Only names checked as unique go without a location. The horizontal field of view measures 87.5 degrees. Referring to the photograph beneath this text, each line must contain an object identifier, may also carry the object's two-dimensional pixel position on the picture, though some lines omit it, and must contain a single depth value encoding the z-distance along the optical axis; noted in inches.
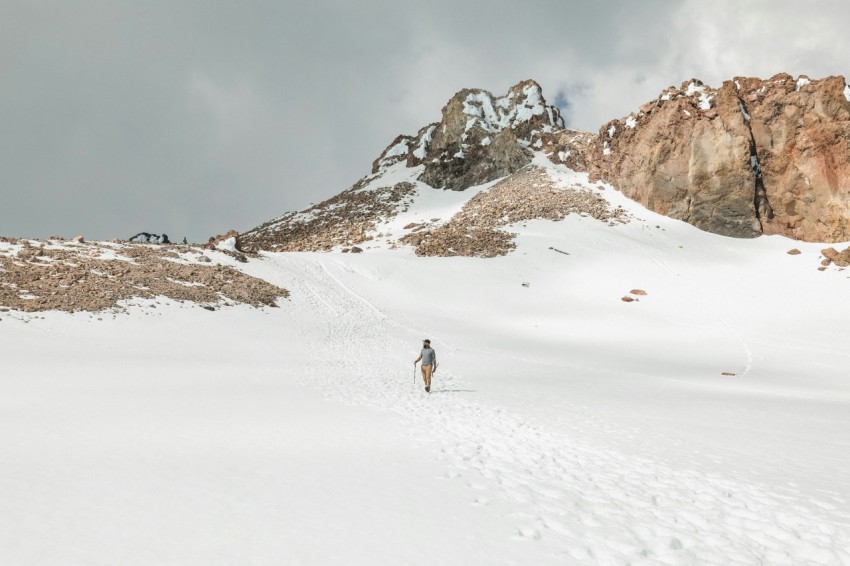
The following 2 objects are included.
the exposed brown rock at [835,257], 1628.9
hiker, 631.2
